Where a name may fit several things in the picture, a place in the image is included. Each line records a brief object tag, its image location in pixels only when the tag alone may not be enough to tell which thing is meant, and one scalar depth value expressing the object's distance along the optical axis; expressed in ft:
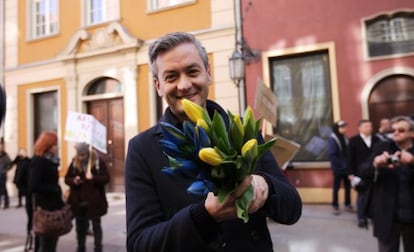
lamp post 32.71
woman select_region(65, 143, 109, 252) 17.40
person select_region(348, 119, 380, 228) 20.62
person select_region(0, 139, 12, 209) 33.12
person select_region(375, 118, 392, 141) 22.88
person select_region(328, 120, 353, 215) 25.21
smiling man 4.03
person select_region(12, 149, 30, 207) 21.40
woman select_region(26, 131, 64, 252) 15.29
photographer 11.66
